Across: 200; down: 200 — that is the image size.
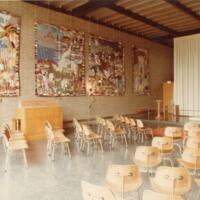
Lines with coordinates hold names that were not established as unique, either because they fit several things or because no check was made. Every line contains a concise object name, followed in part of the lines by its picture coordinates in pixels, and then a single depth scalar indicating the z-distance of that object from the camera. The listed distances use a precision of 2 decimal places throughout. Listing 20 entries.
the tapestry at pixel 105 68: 14.06
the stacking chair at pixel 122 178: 3.64
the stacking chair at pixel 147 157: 4.86
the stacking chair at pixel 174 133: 7.40
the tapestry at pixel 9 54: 10.23
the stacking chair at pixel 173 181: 3.49
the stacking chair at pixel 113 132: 8.80
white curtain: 15.30
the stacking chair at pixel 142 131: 9.66
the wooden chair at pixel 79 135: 8.41
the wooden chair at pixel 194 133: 6.53
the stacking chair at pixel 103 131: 9.87
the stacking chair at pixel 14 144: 6.26
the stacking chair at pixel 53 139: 7.07
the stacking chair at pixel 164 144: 5.78
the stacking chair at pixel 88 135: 7.91
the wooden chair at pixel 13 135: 6.97
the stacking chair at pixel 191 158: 4.78
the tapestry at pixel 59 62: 11.66
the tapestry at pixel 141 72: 17.05
